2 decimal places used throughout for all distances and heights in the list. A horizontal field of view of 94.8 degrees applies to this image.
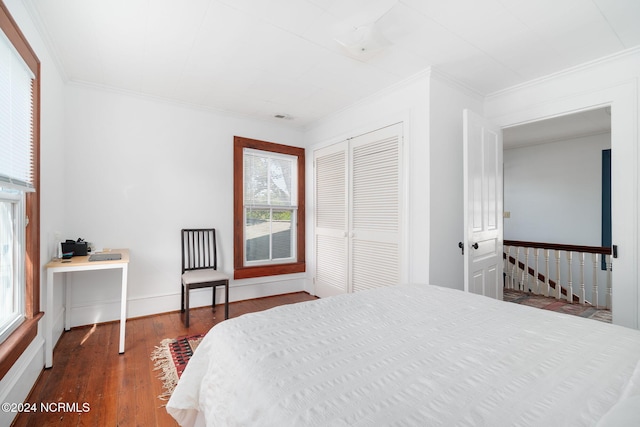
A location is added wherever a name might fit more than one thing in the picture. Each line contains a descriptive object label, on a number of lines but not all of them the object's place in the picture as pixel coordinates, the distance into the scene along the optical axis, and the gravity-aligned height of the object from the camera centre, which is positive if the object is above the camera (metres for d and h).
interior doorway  4.36 +0.47
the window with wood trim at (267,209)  3.93 +0.07
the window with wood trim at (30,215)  1.66 +0.00
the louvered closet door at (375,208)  3.12 +0.05
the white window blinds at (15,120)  1.58 +0.57
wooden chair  3.21 -0.54
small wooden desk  2.20 -0.45
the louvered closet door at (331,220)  3.80 -0.09
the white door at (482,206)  2.71 +0.06
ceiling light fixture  1.96 +1.19
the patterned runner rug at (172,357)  2.07 -1.18
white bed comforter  0.75 -0.51
